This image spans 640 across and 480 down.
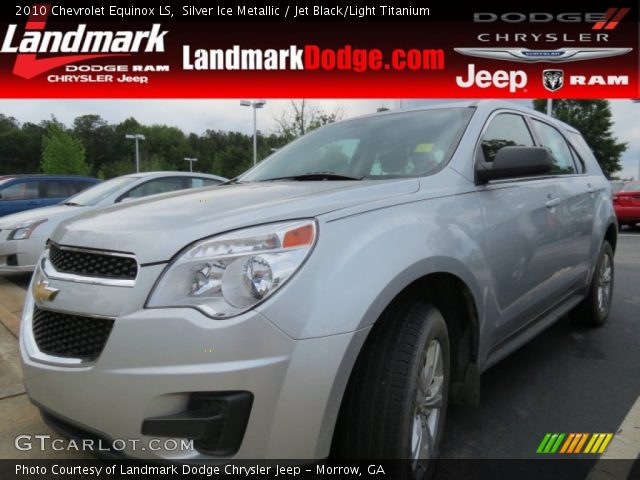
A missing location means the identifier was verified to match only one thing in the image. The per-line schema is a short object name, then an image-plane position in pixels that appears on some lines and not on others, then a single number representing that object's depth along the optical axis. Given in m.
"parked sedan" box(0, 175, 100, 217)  7.83
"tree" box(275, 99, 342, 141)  22.53
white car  5.48
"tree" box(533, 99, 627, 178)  40.59
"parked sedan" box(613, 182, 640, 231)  12.43
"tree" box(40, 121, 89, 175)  42.22
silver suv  1.38
